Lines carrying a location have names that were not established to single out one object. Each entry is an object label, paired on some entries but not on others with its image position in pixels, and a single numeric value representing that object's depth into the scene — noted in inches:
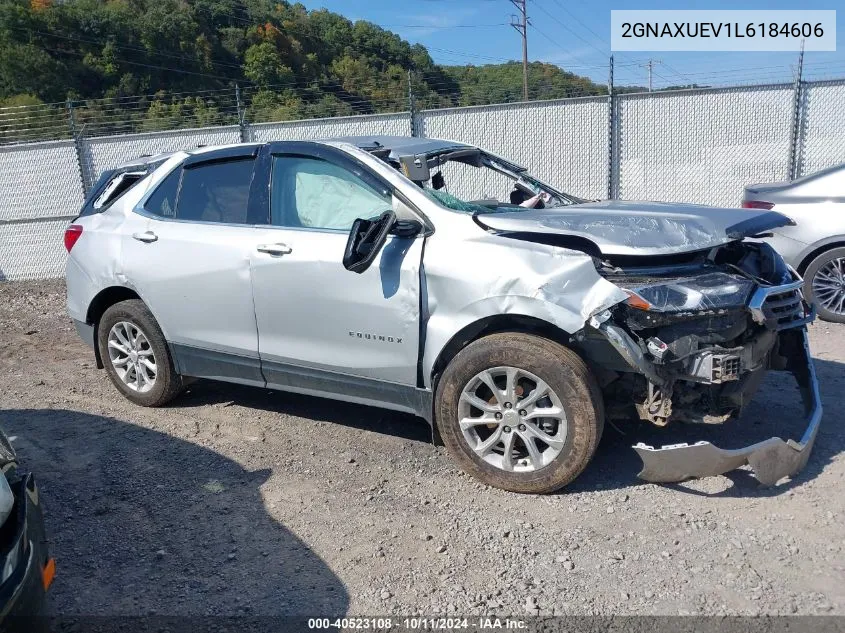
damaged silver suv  144.6
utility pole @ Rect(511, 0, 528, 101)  1663.4
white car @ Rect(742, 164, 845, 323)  275.1
